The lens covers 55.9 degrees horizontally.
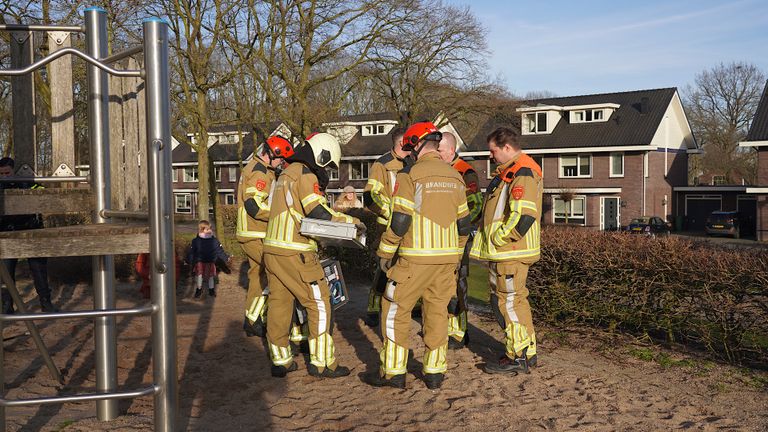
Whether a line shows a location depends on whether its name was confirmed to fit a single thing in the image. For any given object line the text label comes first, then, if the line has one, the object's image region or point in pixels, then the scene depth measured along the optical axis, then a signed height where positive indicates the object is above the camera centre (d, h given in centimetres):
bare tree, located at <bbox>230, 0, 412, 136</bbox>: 2164 +449
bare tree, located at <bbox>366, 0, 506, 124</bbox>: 2530 +437
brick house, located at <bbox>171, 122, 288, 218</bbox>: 5684 +198
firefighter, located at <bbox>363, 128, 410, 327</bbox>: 758 +13
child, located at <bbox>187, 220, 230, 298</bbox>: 1114 -95
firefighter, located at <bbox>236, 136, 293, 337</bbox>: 763 -26
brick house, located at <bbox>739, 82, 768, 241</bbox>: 3428 +48
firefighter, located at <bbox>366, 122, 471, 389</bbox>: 582 -59
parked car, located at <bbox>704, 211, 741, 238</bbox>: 3647 -184
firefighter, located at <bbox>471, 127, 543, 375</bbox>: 617 -44
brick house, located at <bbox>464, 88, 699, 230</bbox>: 4109 +215
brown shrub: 605 -93
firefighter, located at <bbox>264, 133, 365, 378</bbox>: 620 -59
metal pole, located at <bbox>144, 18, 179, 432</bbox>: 353 -12
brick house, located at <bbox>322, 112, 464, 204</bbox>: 4853 +308
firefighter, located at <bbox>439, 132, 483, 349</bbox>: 743 -98
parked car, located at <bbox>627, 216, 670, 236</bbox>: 3722 -181
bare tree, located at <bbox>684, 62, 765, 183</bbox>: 5500 +523
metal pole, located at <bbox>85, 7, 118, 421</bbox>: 457 +4
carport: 4122 -83
